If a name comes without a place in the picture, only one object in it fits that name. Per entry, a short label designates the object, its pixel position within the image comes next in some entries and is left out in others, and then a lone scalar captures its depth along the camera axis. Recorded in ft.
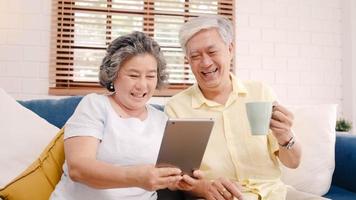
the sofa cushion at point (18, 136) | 4.49
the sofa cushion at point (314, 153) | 5.51
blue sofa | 5.40
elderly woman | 3.37
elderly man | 4.26
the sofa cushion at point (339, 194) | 5.38
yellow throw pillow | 3.91
